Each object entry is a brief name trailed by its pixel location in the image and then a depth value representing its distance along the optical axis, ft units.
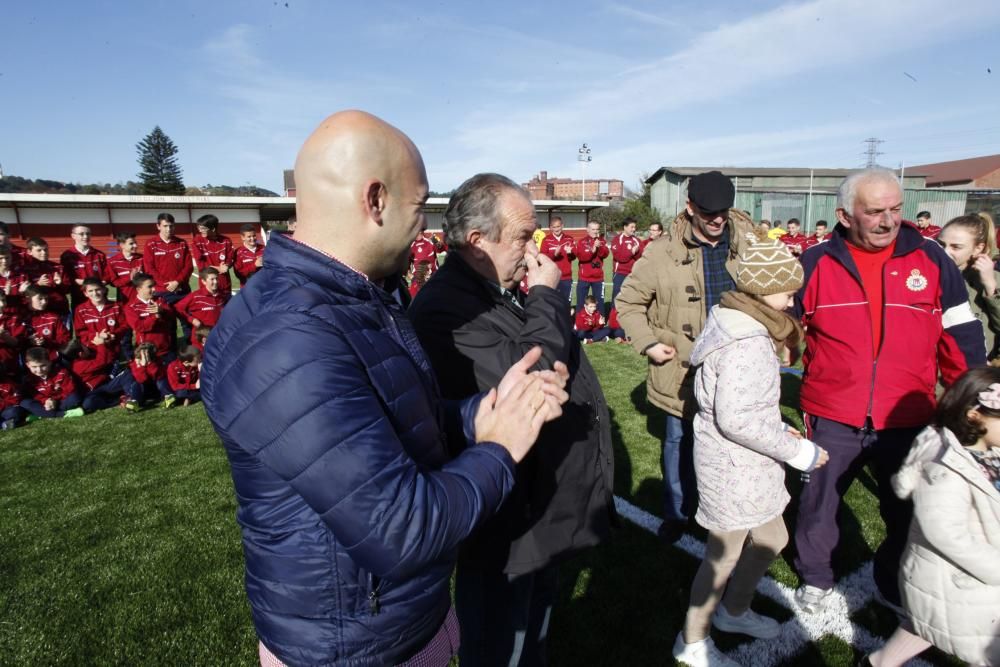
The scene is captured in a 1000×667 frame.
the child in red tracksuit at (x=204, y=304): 26.17
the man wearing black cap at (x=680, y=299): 10.30
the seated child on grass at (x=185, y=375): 22.85
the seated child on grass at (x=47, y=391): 21.63
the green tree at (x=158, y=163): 196.03
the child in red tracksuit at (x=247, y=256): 31.42
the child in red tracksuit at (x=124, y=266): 29.86
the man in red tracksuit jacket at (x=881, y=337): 8.60
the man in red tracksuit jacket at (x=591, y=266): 38.50
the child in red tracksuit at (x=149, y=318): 24.80
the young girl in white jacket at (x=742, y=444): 7.01
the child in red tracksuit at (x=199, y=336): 24.22
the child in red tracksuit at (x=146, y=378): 22.57
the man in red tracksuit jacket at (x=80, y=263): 28.53
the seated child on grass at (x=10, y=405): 20.67
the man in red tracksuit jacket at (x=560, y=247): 40.14
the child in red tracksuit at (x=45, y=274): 26.07
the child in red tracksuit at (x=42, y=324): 24.08
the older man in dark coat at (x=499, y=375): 6.05
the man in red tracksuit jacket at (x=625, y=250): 40.24
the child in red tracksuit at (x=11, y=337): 22.21
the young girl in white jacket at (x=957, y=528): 6.17
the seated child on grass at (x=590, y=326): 32.78
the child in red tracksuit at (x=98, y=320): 24.57
